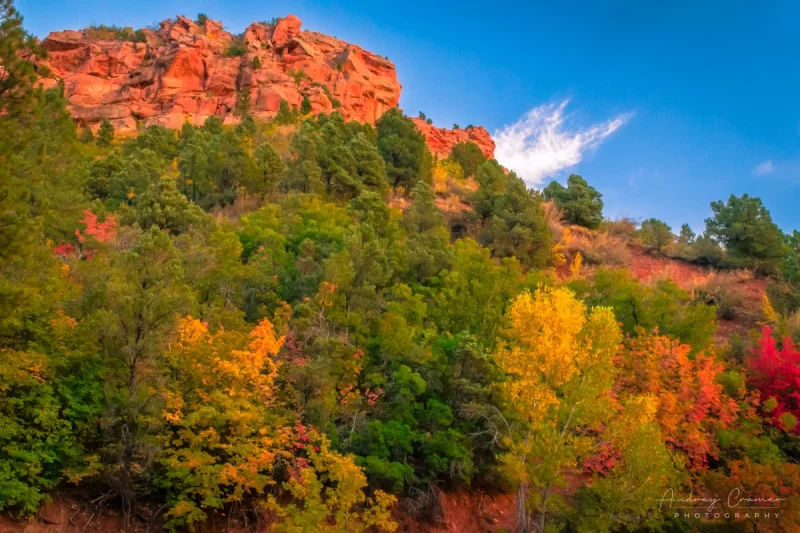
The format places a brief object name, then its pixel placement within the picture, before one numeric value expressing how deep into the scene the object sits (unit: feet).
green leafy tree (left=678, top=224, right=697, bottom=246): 139.08
